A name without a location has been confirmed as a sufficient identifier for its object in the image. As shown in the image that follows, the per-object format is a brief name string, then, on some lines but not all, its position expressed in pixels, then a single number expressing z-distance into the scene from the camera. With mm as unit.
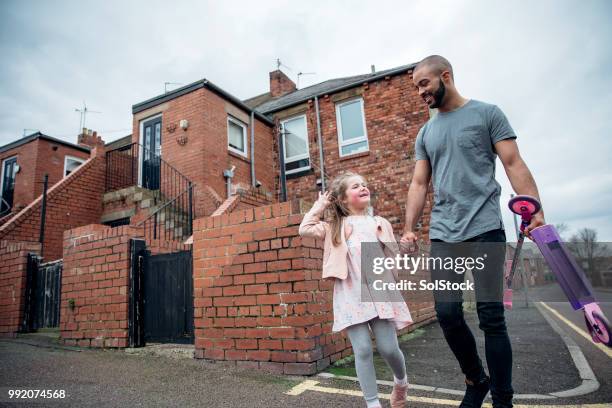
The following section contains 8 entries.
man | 1882
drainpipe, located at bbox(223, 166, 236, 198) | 10070
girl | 2033
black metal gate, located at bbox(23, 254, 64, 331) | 5816
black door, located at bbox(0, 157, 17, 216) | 14391
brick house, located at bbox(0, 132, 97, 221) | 13414
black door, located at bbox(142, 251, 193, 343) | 4336
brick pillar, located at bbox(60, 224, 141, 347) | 4609
